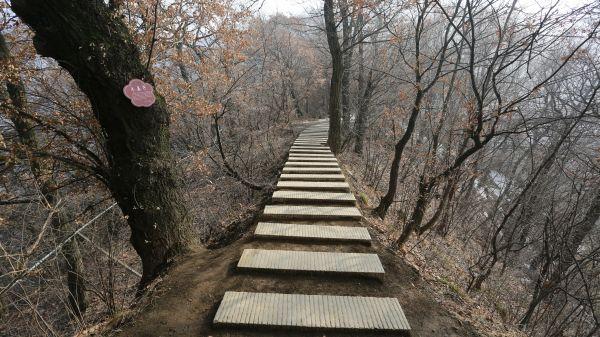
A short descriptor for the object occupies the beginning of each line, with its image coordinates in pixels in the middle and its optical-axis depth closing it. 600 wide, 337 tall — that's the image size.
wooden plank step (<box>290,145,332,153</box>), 8.17
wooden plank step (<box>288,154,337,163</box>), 6.79
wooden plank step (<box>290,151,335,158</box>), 7.22
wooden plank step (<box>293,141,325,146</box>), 8.77
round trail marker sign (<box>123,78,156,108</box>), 2.82
